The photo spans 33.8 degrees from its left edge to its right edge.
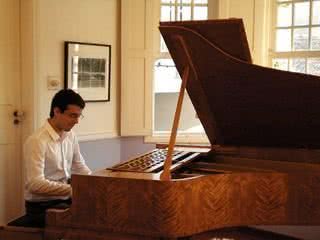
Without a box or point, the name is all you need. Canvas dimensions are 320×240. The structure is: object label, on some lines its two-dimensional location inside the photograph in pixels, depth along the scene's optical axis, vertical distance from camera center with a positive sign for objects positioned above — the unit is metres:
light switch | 4.52 +0.03
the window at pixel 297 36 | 4.89 +0.50
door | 4.22 -0.22
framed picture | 4.70 +0.16
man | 2.78 -0.41
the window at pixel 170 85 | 5.26 +0.03
